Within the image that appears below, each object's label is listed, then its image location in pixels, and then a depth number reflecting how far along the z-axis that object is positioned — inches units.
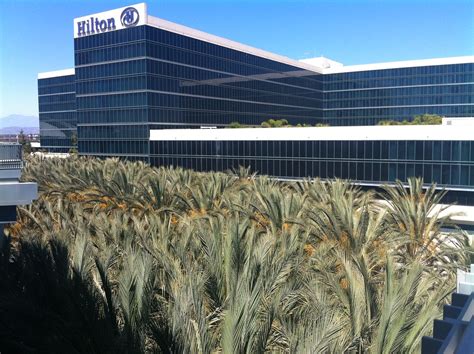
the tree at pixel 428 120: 2504.9
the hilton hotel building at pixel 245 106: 1596.9
